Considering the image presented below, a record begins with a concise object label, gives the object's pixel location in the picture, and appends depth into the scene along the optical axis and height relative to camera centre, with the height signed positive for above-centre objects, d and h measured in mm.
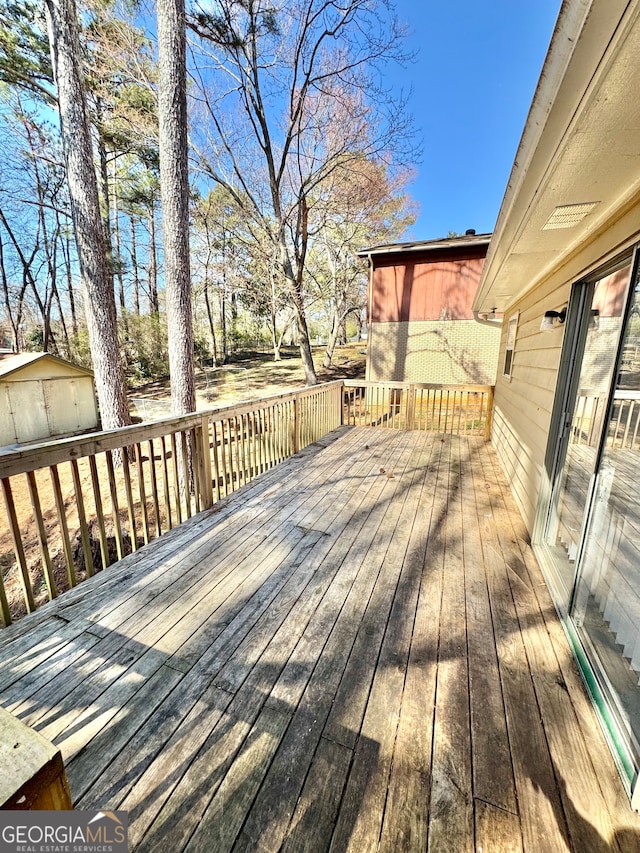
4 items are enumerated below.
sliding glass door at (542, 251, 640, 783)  1506 -851
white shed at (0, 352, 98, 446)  9531 -1593
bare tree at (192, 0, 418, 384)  7840 +5937
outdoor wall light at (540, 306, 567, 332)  2623 +194
